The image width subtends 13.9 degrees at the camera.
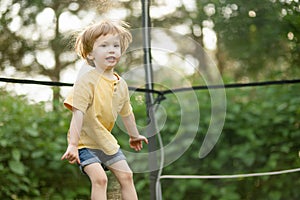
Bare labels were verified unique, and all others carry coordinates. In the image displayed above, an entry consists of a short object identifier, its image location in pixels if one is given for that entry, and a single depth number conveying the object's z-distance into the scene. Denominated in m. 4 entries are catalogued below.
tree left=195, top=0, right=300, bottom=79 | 7.14
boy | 4.48
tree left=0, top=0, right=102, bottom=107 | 5.87
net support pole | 6.04
